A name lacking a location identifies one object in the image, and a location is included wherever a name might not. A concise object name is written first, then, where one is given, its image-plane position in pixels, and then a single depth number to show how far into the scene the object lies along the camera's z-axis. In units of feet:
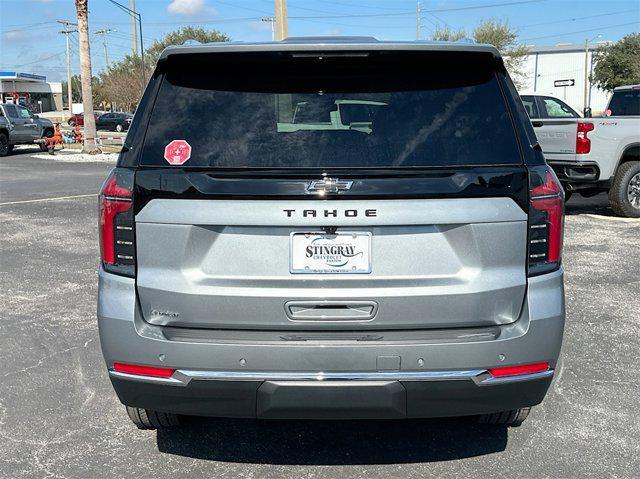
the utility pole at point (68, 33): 286.13
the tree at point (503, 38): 208.64
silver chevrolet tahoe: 8.82
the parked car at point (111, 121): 168.06
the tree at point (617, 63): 222.48
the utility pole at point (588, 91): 242.17
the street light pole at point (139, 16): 130.99
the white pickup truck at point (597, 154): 32.07
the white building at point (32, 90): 271.65
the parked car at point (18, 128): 80.94
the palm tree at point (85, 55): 77.15
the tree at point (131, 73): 220.43
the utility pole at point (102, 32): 285.84
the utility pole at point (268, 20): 238.97
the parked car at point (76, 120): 170.31
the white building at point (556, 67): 311.93
